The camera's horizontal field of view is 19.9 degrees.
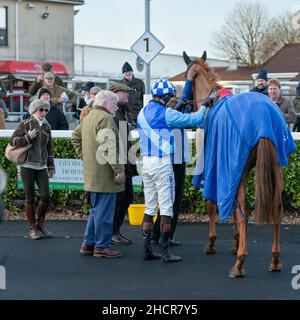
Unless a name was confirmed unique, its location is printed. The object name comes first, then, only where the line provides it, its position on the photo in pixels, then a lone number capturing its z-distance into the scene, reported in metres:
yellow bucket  12.53
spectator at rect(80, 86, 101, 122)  11.88
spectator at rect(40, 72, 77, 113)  14.23
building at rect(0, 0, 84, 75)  50.25
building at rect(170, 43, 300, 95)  48.50
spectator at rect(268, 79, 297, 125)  13.42
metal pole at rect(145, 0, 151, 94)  17.02
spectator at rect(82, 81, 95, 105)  14.91
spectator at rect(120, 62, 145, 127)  15.97
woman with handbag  11.37
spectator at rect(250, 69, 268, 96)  14.12
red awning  46.12
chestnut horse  8.80
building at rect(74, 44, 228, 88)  59.97
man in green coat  9.95
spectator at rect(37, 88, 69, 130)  13.59
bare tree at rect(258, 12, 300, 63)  58.41
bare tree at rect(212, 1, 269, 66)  59.88
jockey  9.70
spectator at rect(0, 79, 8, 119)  16.20
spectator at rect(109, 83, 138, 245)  10.79
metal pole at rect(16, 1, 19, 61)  50.28
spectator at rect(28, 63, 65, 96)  15.10
